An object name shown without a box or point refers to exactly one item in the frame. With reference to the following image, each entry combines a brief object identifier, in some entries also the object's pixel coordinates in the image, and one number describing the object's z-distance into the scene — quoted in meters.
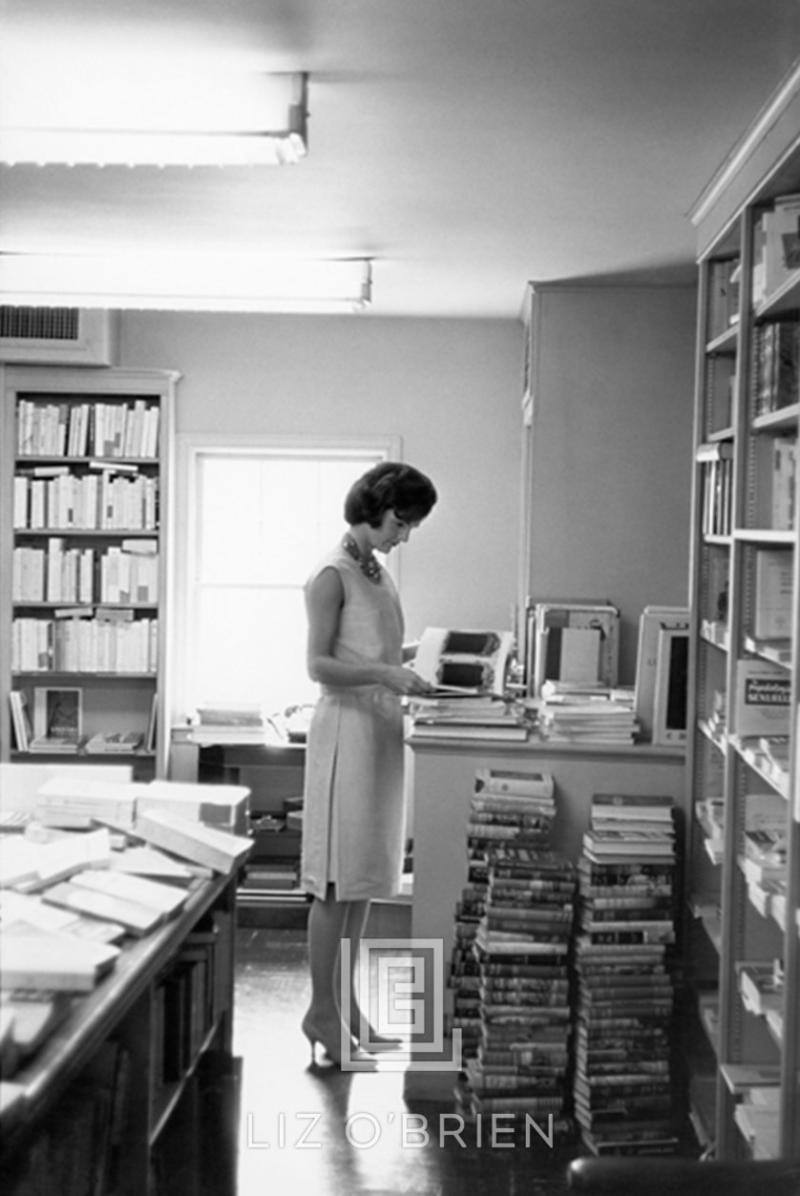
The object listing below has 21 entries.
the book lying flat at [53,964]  1.97
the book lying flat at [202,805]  2.99
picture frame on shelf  6.81
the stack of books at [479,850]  4.10
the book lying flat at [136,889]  2.43
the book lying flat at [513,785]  4.13
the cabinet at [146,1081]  1.89
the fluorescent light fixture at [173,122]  3.06
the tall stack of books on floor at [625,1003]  3.96
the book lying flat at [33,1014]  1.77
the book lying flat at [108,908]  2.33
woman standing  4.28
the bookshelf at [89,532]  6.54
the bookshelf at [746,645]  3.02
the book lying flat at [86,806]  2.94
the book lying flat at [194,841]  2.73
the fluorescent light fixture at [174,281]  5.02
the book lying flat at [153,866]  2.64
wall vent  6.35
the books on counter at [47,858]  2.50
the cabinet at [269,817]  6.44
